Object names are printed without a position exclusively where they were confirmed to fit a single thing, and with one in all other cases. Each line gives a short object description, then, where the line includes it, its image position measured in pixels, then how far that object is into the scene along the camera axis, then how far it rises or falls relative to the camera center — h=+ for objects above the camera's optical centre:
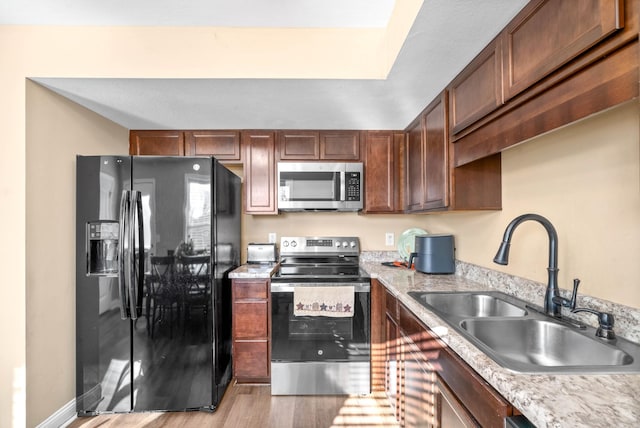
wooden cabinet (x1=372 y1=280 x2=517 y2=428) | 0.86 -0.66
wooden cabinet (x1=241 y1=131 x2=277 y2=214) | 2.66 +0.39
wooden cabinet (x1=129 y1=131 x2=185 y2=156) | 2.62 +0.64
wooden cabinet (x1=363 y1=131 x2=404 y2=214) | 2.69 +0.42
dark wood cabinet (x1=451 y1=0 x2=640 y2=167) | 0.76 +0.45
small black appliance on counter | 2.19 -0.30
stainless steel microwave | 2.62 +0.25
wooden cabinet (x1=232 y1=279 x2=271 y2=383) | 2.32 -0.95
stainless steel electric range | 2.22 -0.92
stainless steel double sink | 0.83 -0.45
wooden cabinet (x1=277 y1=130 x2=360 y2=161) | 2.66 +0.61
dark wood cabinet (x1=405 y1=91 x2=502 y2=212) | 1.77 +0.23
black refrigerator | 1.94 -0.47
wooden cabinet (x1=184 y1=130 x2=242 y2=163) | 2.65 +0.64
